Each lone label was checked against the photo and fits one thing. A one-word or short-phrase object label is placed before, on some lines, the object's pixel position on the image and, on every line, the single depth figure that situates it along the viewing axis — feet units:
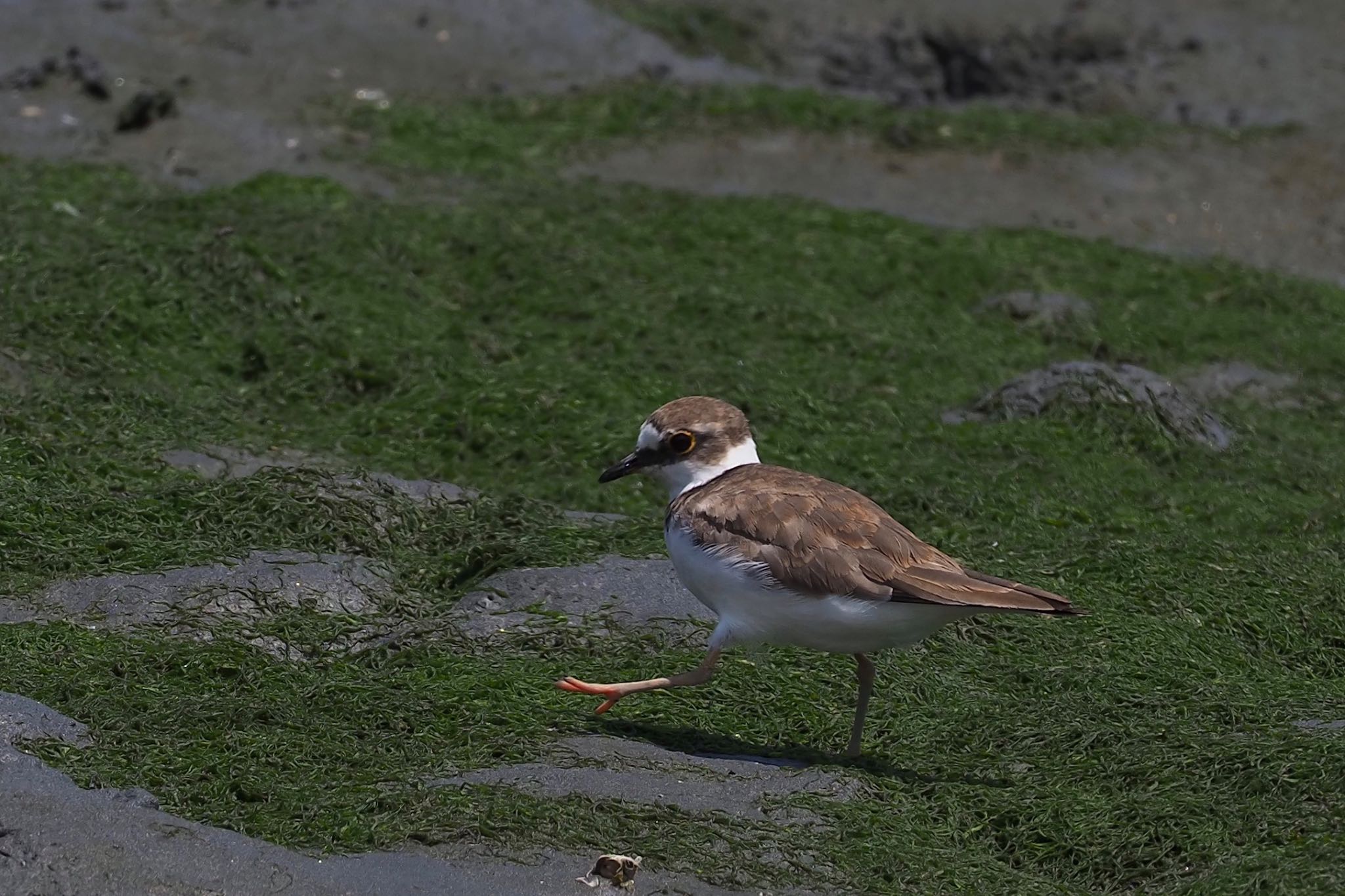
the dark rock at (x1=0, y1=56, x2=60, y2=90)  43.09
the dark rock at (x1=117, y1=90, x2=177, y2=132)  42.22
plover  21.27
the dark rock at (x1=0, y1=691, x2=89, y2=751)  19.67
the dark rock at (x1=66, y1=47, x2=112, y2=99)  43.21
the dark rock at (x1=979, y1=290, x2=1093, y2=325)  39.04
